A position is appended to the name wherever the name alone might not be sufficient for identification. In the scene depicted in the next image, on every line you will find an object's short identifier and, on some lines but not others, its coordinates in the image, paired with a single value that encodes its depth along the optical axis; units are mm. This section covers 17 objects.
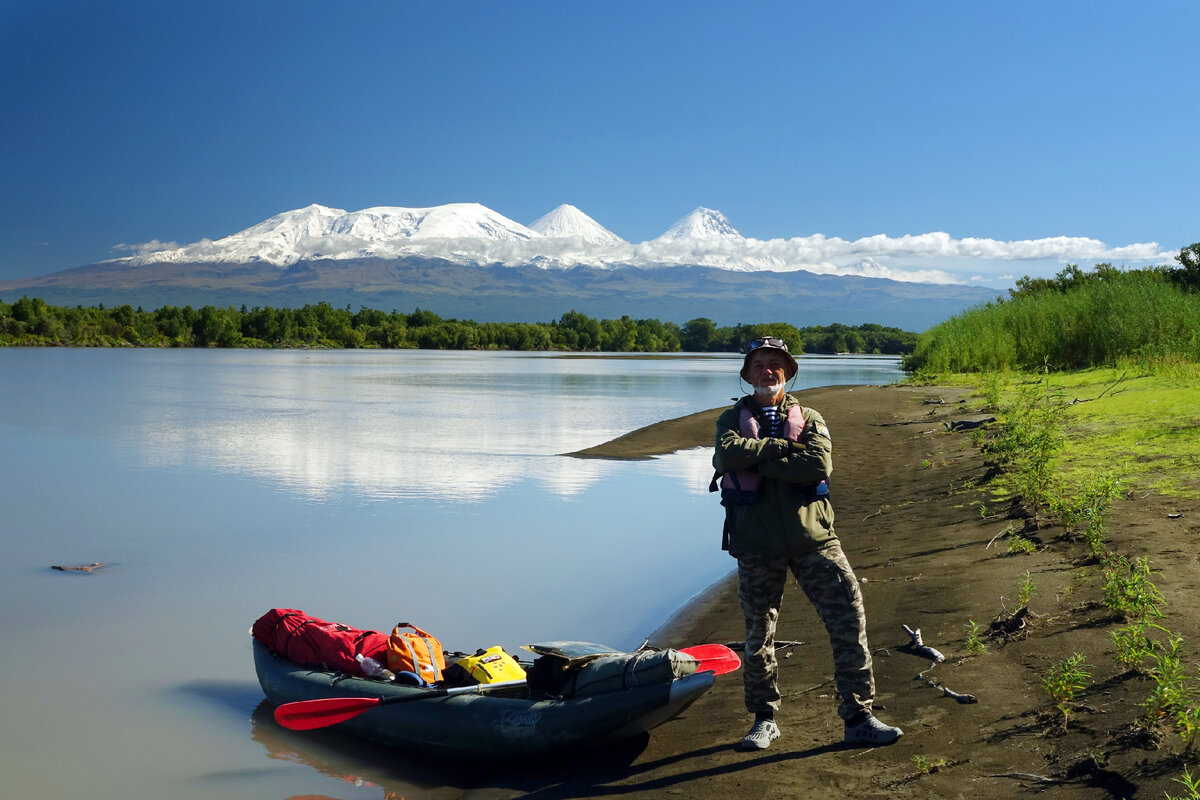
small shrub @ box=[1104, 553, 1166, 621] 6277
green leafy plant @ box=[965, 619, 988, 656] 6543
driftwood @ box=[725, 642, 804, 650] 7684
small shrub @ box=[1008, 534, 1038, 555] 8742
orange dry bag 7105
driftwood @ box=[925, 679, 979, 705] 5773
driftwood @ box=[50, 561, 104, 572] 12952
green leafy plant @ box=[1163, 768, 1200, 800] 3893
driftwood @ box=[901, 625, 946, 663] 6609
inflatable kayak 5961
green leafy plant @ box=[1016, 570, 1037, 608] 6973
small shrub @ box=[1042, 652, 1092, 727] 5305
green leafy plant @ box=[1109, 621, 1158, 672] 5500
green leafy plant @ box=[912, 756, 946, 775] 5055
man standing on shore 5293
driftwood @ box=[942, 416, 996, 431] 18714
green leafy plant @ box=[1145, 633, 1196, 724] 4742
